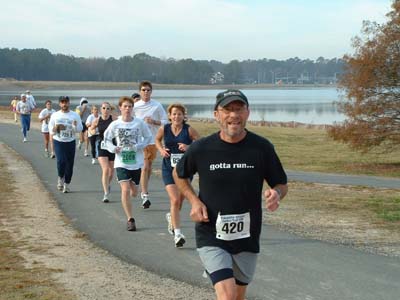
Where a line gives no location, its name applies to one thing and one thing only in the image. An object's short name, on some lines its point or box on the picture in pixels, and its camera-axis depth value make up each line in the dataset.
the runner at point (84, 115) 18.69
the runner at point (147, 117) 10.39
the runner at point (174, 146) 8.08
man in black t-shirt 4.47
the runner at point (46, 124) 18.97
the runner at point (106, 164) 11.26
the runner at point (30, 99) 23.84
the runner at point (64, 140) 12.23
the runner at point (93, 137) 16.53
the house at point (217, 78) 159.50
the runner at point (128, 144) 9.16
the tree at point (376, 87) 19.53
